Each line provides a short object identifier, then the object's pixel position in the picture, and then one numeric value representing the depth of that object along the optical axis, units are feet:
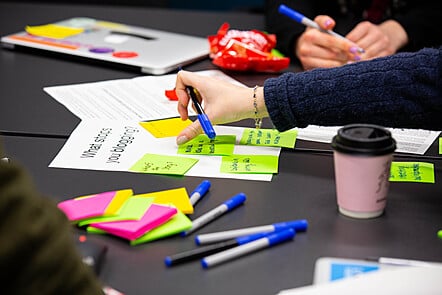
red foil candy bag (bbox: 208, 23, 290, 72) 6.27
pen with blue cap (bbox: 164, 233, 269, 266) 4.11
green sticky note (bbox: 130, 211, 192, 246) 4.25
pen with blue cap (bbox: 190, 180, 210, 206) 4.57
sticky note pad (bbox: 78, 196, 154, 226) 4.33
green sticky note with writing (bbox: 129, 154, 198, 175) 4.88
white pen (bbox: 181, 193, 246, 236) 4.35
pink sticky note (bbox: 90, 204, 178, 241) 4.24
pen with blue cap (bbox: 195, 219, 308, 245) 4.23
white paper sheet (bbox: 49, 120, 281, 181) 4.93
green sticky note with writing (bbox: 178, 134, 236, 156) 5.11
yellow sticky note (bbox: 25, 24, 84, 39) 6.92
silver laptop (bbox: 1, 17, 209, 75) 6.45
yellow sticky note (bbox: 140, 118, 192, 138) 5.36
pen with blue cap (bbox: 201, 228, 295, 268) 4.10
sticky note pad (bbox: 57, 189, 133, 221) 4.35
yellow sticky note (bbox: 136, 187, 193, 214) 4.47
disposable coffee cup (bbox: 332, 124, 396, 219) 4.32
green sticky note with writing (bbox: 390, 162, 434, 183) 4.83
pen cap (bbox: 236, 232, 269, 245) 4.21
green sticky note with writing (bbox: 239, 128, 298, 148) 5.21
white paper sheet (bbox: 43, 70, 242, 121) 5.63
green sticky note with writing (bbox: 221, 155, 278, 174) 4.89
